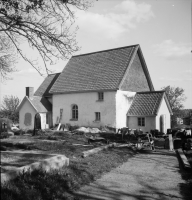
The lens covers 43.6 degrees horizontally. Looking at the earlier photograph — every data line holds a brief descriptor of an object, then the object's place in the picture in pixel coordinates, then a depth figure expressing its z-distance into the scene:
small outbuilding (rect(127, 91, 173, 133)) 24.55
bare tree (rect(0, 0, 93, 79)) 9.44
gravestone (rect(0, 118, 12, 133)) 20.37
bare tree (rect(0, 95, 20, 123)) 45.78
